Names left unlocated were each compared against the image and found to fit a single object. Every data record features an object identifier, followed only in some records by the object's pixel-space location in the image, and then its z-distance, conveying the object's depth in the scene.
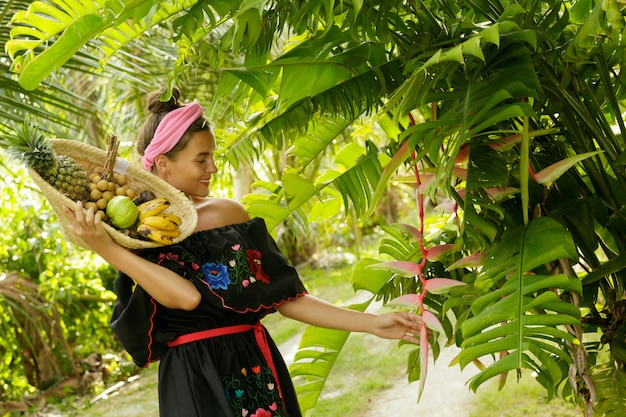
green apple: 1.91
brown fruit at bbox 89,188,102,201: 1.92
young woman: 2.04
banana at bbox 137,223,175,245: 1.94
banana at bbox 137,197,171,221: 1.96
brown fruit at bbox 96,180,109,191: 1.95
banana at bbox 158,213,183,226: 1.99
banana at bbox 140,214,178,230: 1.95
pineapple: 1.83
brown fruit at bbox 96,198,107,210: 1.92
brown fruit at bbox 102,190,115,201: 1.95
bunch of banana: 1.94
